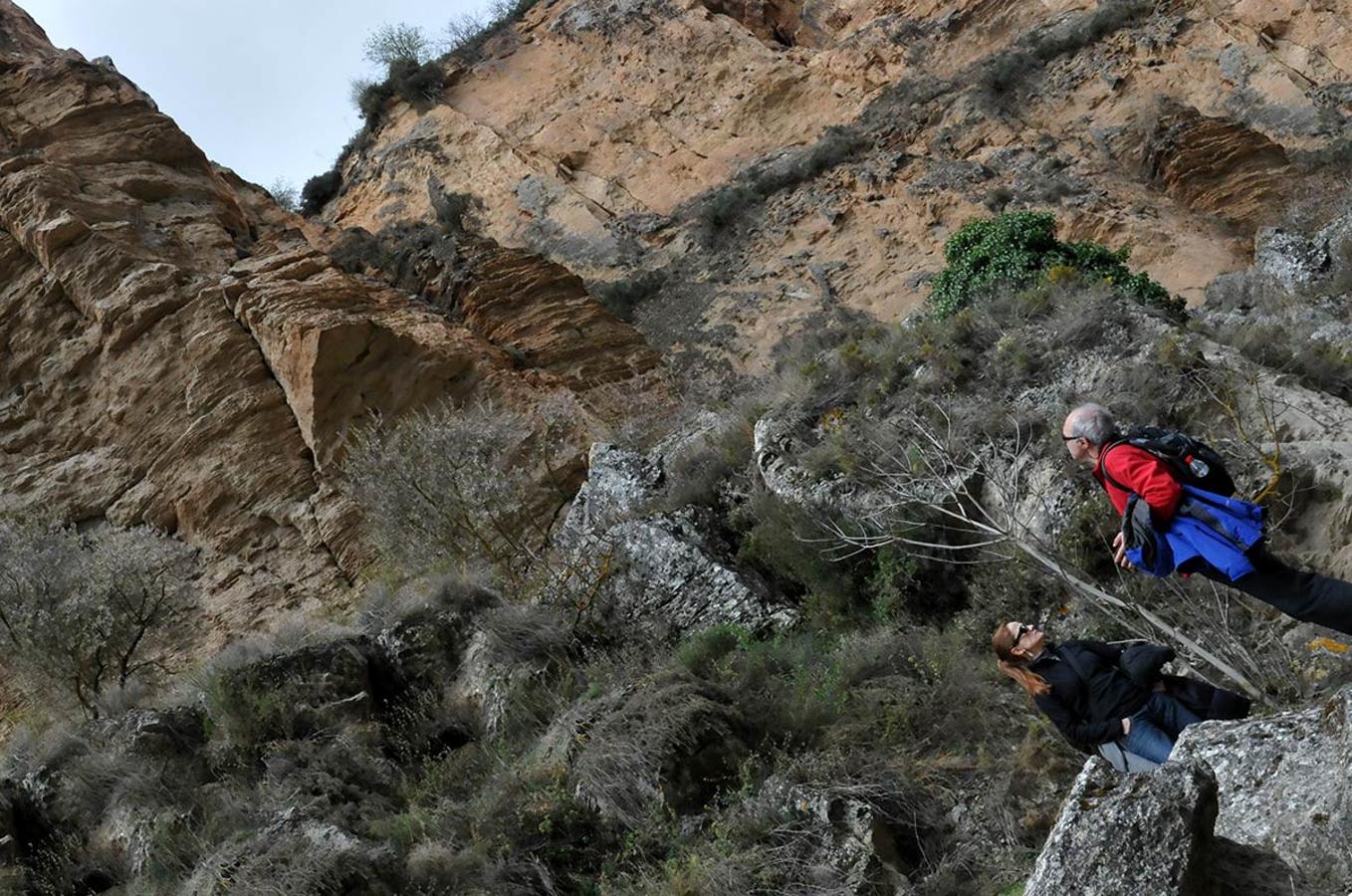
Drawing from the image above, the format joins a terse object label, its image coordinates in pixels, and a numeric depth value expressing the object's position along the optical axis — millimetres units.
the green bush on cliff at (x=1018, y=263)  12812
